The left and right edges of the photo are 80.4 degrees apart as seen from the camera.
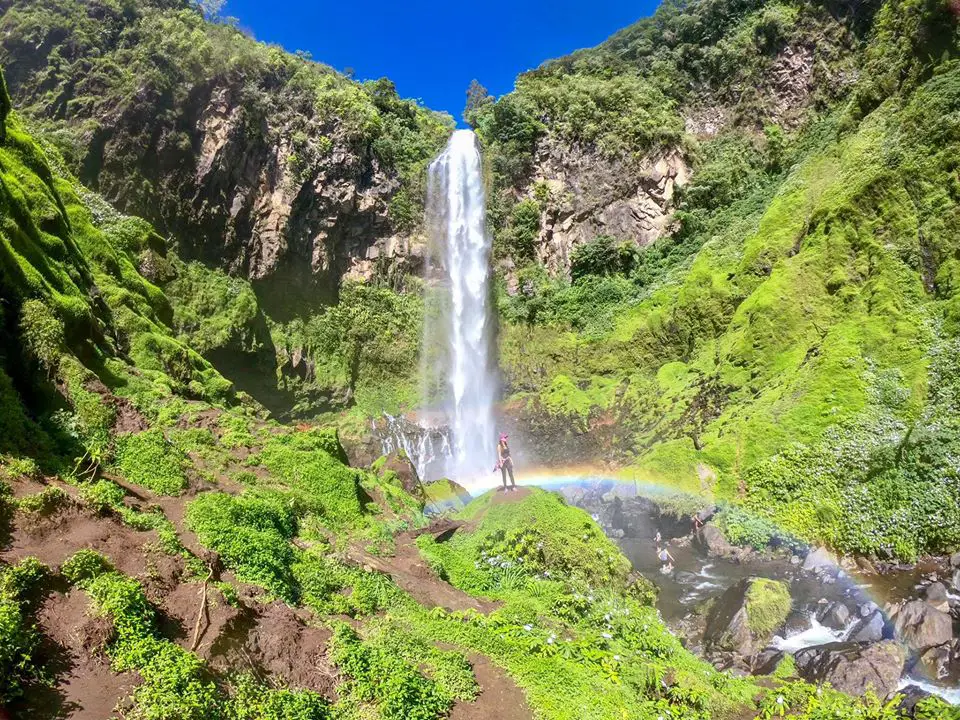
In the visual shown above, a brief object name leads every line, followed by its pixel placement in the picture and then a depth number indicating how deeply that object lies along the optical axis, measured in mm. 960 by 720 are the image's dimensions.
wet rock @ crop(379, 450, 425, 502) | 15562
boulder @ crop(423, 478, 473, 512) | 16234
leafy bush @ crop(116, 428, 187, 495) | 7617
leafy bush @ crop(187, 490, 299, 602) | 6605
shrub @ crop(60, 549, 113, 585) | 4773
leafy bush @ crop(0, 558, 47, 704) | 3775
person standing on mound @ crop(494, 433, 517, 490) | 13783
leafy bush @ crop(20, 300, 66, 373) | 7820
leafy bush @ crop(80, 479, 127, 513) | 5934
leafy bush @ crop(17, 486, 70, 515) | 5254
